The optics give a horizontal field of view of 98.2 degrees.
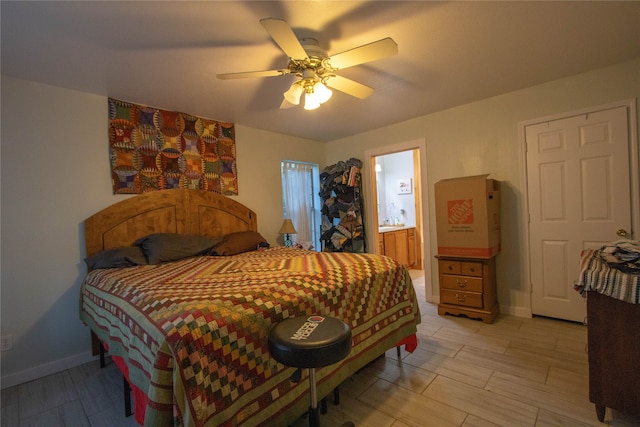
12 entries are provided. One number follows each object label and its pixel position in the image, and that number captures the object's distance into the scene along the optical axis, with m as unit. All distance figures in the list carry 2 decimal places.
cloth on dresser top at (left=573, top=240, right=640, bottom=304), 1.33
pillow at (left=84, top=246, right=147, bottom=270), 2.25
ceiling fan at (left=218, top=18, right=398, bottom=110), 1.49
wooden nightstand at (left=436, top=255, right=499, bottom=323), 2.81
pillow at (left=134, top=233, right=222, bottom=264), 2.49
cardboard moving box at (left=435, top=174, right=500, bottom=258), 2.76
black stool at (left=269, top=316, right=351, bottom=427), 1.12
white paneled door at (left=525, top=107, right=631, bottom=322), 2.46
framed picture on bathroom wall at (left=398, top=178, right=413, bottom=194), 5.85
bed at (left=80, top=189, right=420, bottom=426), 1.05
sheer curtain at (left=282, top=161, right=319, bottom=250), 4.20
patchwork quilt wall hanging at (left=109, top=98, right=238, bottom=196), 2.65
